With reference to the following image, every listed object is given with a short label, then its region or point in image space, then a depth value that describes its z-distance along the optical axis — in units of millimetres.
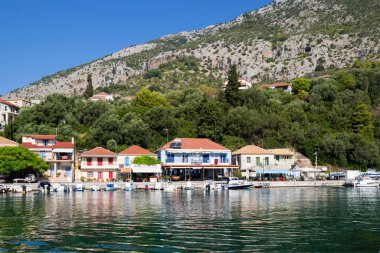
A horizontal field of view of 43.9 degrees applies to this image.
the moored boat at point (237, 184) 72544
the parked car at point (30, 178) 71688
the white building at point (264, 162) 84375
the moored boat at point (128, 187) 71188
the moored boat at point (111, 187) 70500
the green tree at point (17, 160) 69062
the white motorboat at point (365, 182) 79062
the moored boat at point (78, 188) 69438
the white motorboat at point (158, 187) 70938
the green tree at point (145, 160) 78438
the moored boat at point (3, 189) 65688
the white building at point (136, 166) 78750
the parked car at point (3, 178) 73119
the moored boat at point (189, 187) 72125
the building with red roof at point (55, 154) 78750
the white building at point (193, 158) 82562
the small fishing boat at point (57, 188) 68125
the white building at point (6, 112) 112312
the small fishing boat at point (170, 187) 70500
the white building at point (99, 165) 78875
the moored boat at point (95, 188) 70344
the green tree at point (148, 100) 105375
